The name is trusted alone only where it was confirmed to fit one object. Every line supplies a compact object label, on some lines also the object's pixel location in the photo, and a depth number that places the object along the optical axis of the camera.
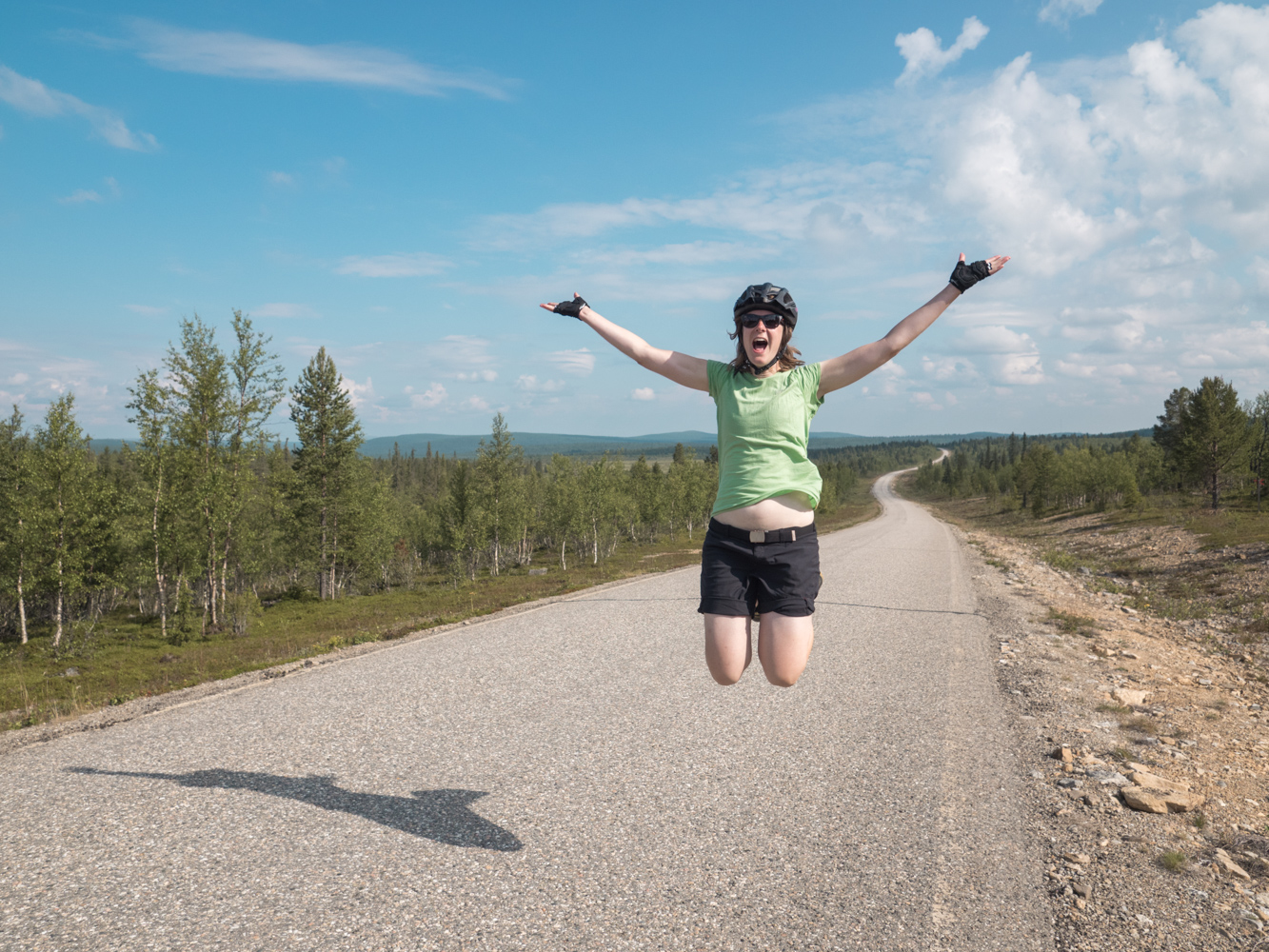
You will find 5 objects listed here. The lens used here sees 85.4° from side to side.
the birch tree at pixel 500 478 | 49.81
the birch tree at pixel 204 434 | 29.48
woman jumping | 4.27
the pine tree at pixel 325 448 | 40.78
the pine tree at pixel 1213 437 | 54.41
